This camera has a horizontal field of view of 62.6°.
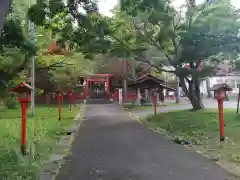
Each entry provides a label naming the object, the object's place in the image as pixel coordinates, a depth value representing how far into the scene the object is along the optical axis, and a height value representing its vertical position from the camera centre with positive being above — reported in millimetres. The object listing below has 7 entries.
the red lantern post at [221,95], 6188 -45
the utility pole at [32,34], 11960 +3890
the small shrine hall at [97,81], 27344 +1721
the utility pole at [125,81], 24677 +1916
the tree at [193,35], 9526 +3107
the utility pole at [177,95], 22643 -98
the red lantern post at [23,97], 4872 +39
